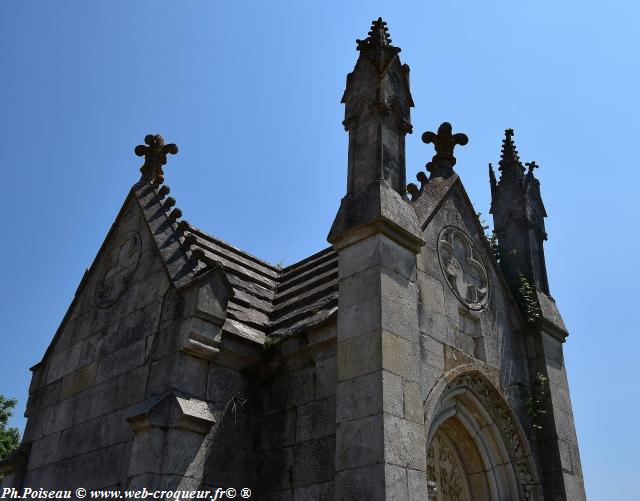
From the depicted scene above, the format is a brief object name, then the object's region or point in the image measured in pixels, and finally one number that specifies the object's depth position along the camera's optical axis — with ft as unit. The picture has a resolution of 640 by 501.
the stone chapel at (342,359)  24.06
